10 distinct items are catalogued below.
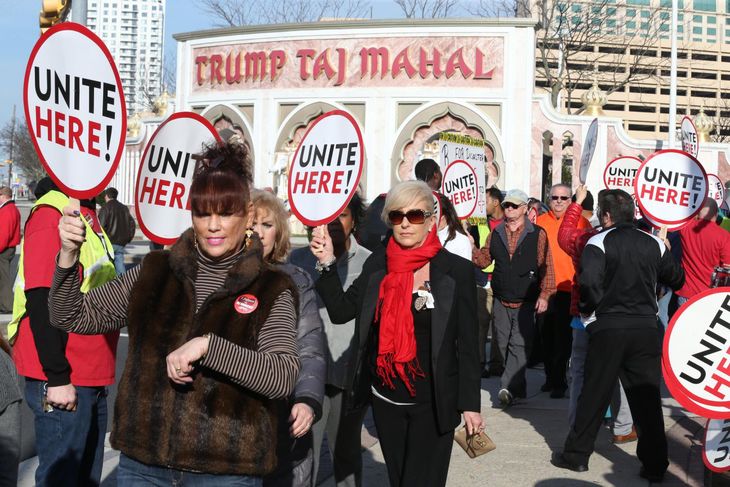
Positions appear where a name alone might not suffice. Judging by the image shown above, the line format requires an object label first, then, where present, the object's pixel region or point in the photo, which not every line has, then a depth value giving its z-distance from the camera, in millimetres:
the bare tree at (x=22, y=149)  95188
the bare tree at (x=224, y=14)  47156
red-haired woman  3371
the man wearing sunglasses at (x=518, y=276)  9695
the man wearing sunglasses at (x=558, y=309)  10125
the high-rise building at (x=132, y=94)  165788
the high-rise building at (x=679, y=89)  111625
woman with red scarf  4836
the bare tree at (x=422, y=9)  47938
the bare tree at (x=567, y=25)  42281
